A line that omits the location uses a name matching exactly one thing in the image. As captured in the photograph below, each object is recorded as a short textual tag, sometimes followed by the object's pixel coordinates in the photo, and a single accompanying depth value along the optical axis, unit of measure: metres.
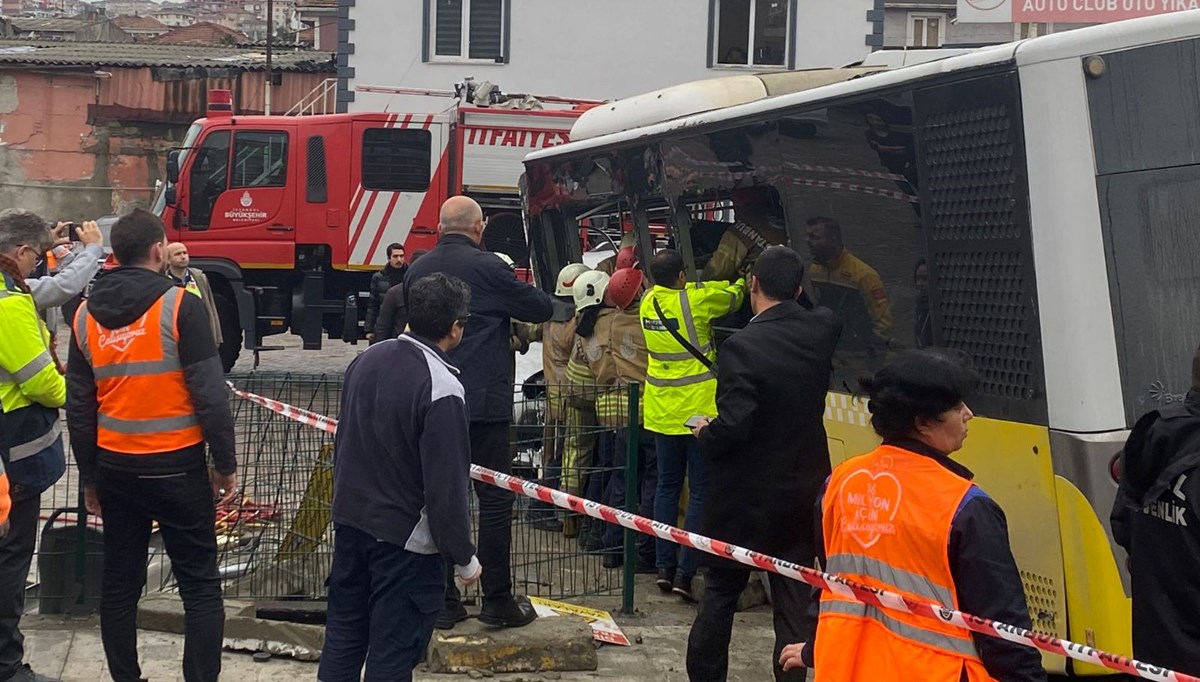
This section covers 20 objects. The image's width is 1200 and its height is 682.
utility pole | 26.88
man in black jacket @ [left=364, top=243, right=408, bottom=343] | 14.62
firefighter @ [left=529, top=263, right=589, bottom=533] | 7.63
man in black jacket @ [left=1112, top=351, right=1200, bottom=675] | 3.64
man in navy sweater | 4.47
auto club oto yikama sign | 16.58
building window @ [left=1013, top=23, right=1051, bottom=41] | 18.36
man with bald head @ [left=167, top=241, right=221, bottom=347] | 9.14
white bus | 4.73
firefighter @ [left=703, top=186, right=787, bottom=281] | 6.75
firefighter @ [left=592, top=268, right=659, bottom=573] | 7.69
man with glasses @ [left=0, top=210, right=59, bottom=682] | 5.30
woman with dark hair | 3.00
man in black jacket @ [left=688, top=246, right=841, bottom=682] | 5.15
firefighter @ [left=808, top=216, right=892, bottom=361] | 5.86
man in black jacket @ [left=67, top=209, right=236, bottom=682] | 5.10
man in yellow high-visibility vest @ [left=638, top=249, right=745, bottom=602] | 7.24
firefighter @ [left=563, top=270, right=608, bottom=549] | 7.61
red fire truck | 16.23
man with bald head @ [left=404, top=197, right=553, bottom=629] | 6.15
